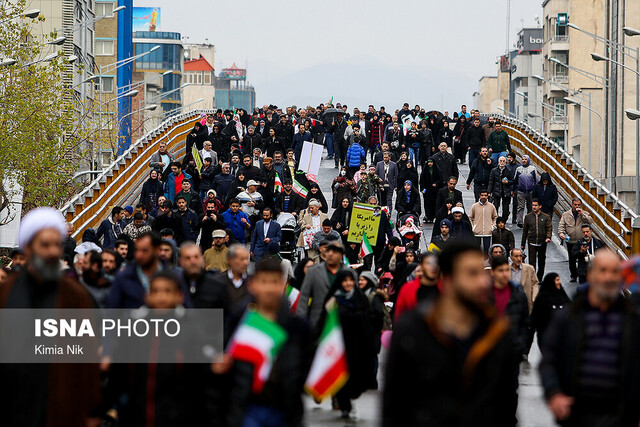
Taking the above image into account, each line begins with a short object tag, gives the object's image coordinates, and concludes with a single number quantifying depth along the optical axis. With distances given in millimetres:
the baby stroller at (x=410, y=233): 44441
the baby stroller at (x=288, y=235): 46524
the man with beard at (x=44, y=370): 13997
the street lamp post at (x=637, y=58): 68074
